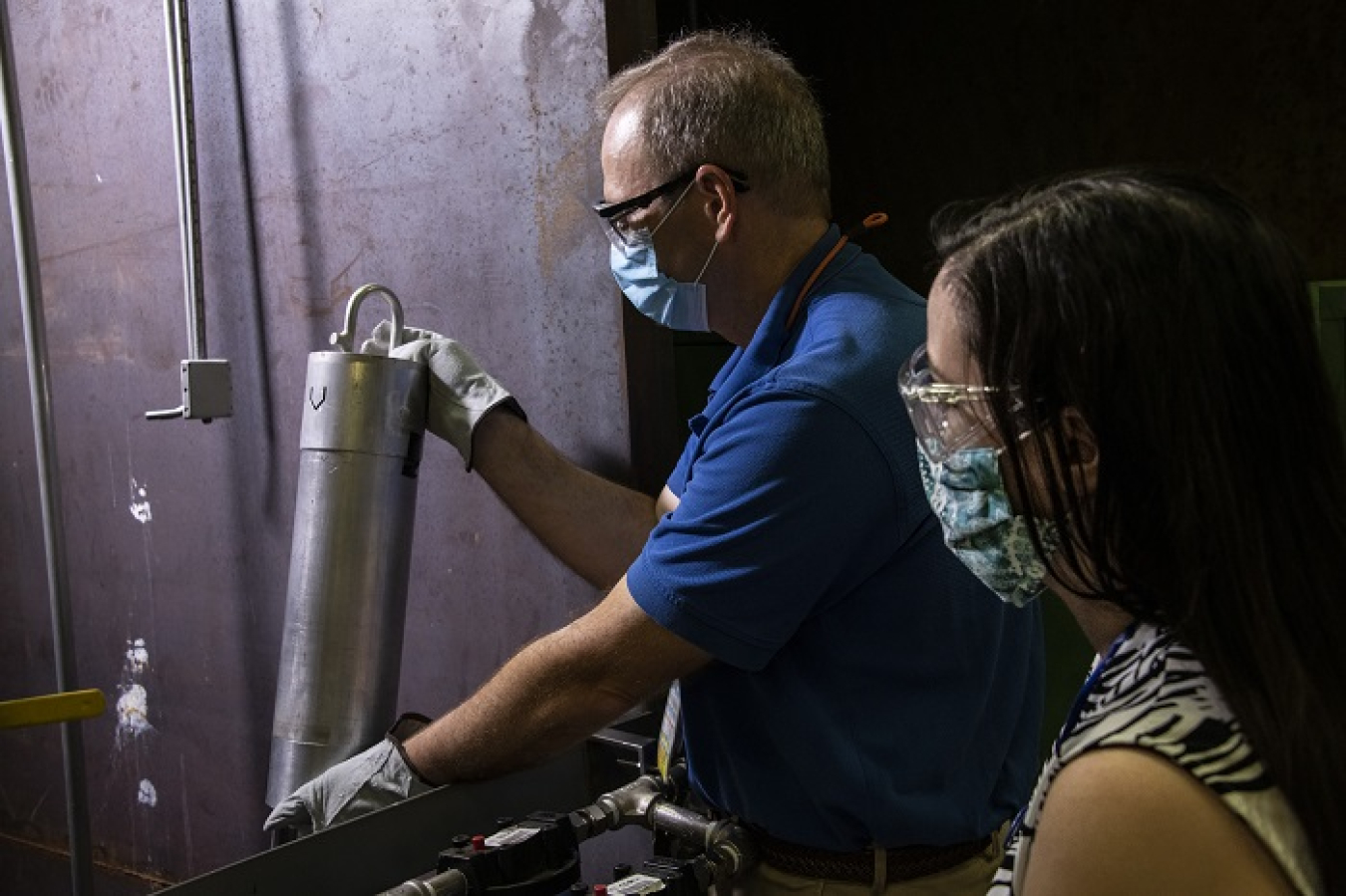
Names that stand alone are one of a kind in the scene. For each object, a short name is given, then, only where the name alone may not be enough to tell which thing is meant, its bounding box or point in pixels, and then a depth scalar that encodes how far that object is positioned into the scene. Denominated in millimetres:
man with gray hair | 1152
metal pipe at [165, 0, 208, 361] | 1836
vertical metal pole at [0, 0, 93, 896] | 1809
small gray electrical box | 1855
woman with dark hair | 632
